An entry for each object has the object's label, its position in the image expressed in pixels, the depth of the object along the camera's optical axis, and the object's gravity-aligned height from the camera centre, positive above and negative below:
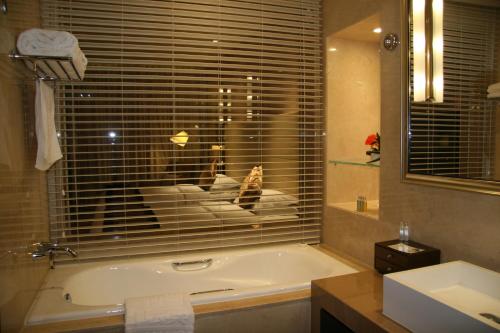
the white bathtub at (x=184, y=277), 1.86 -0.84
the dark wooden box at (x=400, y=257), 1.73 -0.57
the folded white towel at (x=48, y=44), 1.50 +0.45
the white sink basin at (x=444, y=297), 1.17 -0.60
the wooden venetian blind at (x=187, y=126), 2.32 +0.15
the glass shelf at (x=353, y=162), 2.27 -0.12
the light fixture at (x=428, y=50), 1.75 +0.47
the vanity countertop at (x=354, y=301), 1.49 -0.74
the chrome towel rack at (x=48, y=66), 1.54 +0.40
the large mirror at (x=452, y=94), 1.53 +0.24
